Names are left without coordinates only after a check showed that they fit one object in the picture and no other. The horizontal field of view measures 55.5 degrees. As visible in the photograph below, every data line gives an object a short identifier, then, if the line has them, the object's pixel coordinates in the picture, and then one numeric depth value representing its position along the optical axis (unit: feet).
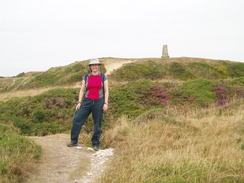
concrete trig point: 131.10
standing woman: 20.24
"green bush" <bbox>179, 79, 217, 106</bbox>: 48.73
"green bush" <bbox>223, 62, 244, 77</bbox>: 109.76
